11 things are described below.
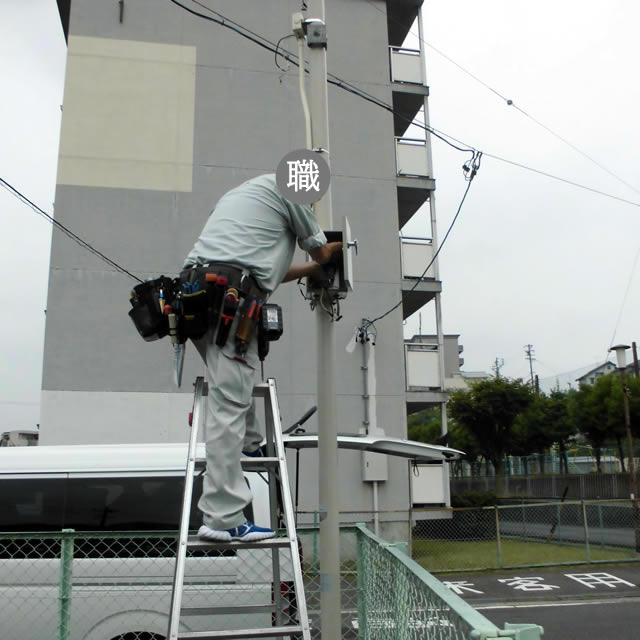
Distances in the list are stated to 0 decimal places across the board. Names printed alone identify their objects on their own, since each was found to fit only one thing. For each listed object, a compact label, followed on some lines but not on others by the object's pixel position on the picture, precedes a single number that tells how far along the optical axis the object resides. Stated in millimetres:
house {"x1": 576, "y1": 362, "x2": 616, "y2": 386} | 83625
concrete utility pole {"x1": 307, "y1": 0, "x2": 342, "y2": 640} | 3535
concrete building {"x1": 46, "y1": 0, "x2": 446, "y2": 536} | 14578
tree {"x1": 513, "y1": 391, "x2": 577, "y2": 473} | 44469
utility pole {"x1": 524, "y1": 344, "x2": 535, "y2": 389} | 85062
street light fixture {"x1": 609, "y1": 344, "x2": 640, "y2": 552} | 14719
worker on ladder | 3055
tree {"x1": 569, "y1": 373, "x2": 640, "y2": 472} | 34625
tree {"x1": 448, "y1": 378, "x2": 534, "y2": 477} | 39844
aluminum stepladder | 2502
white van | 4645
